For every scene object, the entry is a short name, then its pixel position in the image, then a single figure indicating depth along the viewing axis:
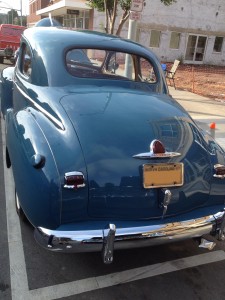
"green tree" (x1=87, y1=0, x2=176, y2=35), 10.53
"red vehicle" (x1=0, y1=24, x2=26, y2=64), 15.74
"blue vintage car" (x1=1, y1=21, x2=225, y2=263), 2.40
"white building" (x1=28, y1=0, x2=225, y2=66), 24.64
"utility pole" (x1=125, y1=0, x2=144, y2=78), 7.16
